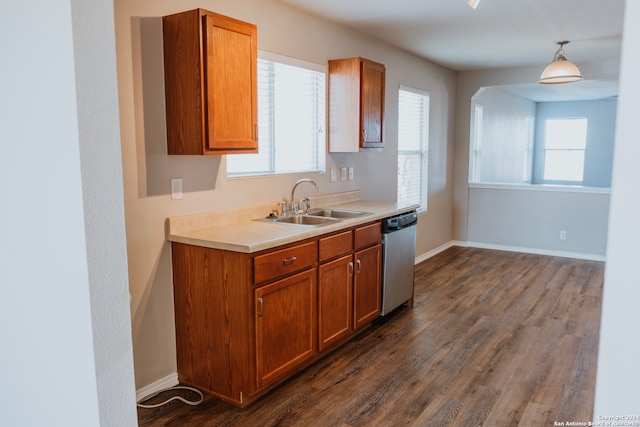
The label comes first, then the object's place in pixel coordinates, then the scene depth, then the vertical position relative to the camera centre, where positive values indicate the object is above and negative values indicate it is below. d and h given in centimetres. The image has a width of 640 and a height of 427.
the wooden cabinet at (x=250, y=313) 261 -92
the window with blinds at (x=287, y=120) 351 +26
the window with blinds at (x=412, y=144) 562 +10
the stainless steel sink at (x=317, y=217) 349 -48
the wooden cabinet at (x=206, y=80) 259 +40
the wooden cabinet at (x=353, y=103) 396 +42
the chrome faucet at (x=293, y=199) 365 -35
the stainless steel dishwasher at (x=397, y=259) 391 -89
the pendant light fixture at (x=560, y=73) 438 +72
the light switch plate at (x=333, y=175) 427 -20
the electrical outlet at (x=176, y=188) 283 -21
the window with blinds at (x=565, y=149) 1043 +9
